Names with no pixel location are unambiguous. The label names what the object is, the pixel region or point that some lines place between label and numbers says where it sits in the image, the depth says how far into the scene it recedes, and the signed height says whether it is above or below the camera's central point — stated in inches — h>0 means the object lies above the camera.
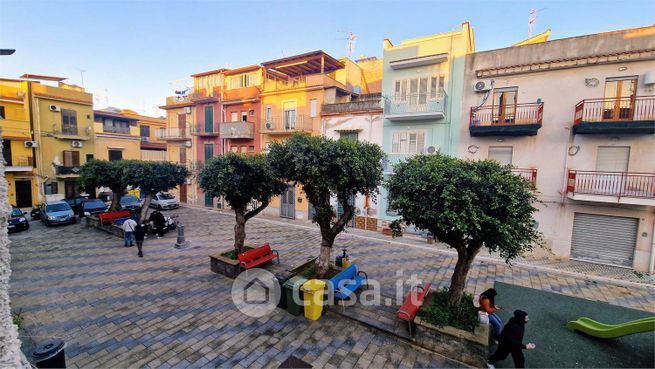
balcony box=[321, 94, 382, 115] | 680.4 +144.0
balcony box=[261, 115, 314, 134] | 775.7 +106.7
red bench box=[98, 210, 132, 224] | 621.3 -141.1
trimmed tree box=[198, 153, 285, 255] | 368.2 -33.2
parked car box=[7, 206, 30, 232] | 610.5 -158.3
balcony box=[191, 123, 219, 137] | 960.9 +97.9
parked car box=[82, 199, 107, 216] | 765.3 -148.5
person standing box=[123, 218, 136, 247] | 511.2 -139.0
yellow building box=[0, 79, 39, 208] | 888.9 +30.5
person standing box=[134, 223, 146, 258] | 459.5 -134.3
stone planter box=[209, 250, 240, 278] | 375.6 -151.2
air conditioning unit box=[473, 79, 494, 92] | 553.9 +163.7
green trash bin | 290.4 -144.8
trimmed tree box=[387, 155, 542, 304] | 218.8 -34.1
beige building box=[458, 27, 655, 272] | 451.2 +64.3
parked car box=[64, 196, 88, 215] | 794.2 -146.3
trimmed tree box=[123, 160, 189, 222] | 585.6 -44.0
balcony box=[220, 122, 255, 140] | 871.1 +93.6
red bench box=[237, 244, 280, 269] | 371.6 -140.2
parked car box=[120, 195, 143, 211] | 833.1 -154.8
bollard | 511.5 -156.3
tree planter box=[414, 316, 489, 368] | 222.2 -149.3
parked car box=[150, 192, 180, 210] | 932.6 -154.2
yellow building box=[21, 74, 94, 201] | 935.7 +75.0
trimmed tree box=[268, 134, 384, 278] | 291.0 -10.4
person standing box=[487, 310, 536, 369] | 210.5 -136.9
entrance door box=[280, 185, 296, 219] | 826.2 -135.9
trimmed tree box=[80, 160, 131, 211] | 628.1 -46.9
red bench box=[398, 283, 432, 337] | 253.7 -140.3
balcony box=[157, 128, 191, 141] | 1035.3 +89.1
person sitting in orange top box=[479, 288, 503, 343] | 250.4 -140.3
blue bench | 299.9 -141.9
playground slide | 226.9 -149.9
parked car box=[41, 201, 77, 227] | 667.9 -149.2
